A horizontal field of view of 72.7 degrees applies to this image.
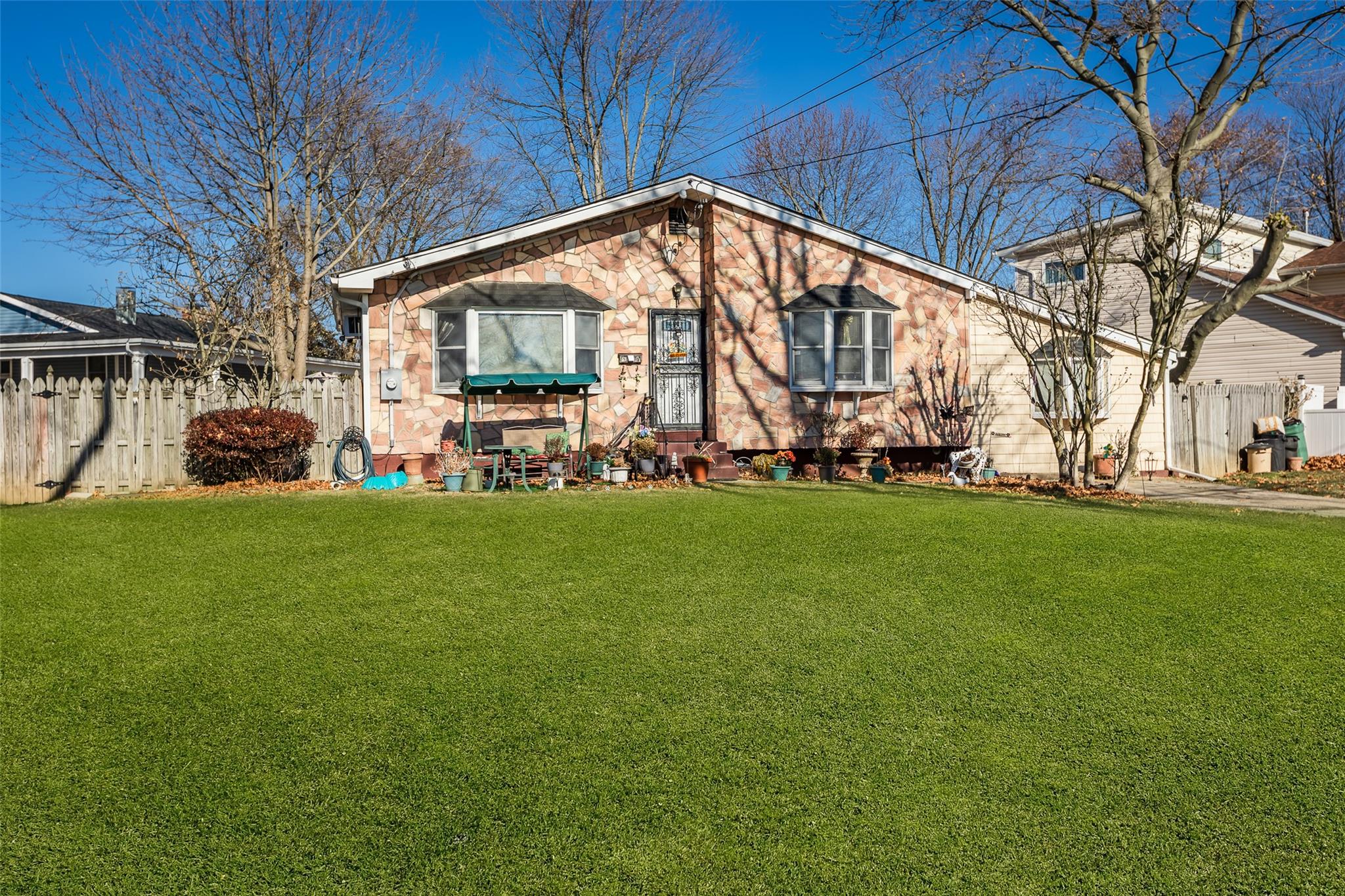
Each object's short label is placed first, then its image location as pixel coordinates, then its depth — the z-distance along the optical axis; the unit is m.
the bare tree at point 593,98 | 27.19
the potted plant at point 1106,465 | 15.68
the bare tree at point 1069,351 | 13.12
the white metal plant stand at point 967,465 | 14.47
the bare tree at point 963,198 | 29.33
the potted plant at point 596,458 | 13.38
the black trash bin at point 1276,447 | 18.14
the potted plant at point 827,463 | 14.19
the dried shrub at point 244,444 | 12.38
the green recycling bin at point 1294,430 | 18.47
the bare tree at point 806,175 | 31.08
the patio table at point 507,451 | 12.02
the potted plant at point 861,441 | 14.68
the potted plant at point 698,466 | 13.51
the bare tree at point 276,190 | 17.38
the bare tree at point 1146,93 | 16.28
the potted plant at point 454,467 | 12.13
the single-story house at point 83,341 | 20.64
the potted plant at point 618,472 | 13.32
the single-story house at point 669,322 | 14.17
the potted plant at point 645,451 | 13.52
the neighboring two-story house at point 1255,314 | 22.20
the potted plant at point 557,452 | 12.51
